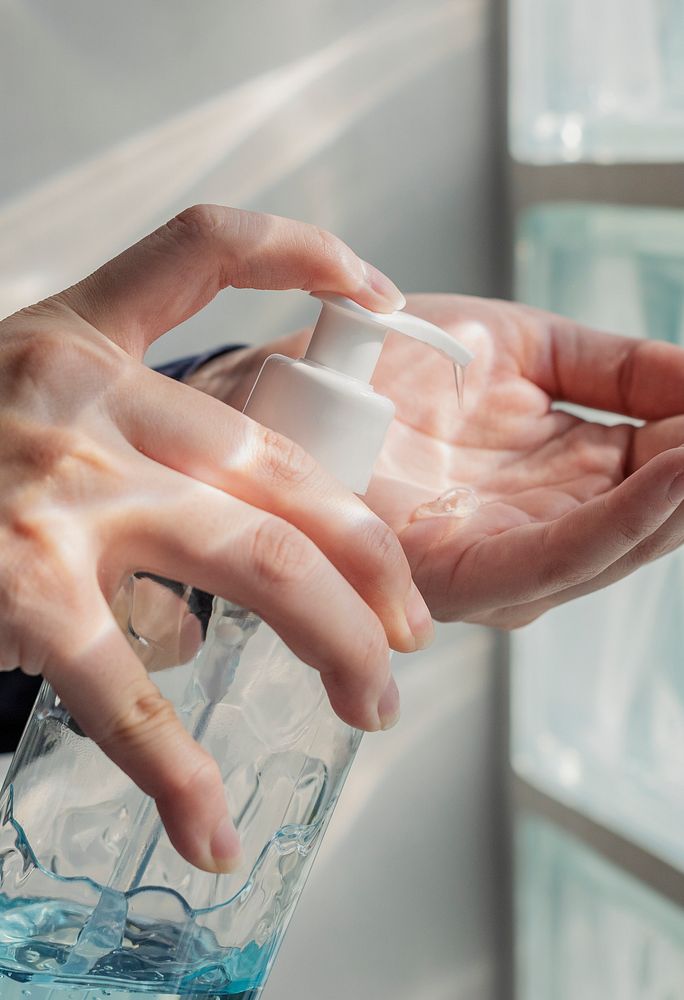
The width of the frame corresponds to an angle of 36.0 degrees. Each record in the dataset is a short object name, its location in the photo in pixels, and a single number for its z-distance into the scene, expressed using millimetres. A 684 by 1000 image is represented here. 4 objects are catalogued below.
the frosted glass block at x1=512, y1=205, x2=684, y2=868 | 684
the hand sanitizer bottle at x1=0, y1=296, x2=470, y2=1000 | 372
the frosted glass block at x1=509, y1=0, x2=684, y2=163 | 668
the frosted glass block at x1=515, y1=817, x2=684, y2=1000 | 690
